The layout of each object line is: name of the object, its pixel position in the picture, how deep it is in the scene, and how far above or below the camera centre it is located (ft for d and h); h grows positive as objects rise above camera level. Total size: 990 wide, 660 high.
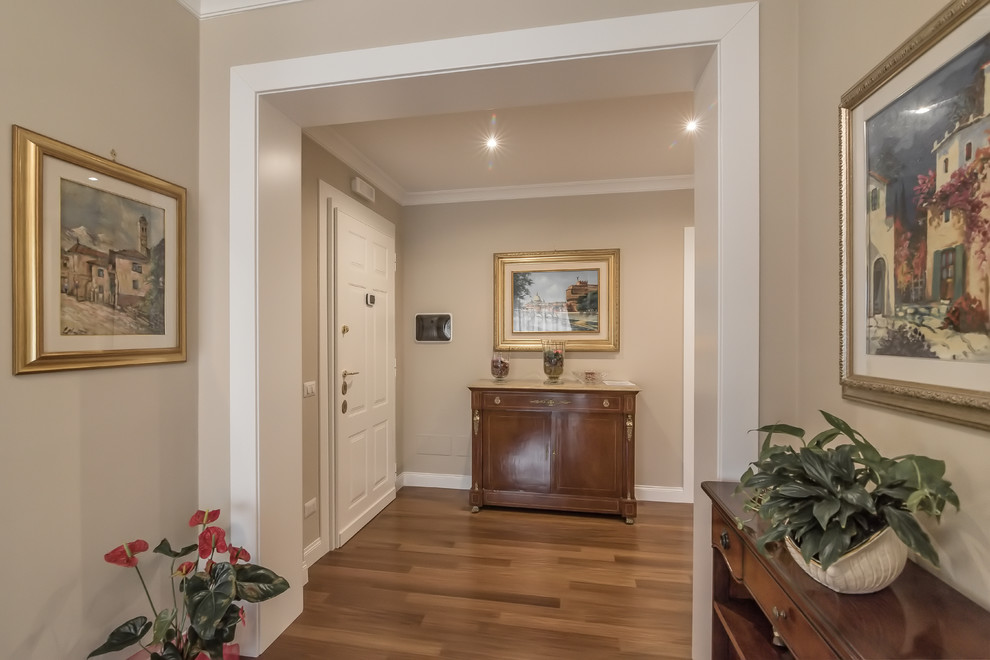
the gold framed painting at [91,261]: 3.98 +0.76
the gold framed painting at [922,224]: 2.60 +0.75
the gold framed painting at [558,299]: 11.91 +0.88
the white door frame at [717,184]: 4.66 +1.85
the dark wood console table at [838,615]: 2.26 -1.67
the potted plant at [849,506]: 2.49 -1.10
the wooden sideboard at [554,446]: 10.43 -2.91
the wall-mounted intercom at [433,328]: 12.75 +0.08
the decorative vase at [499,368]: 11.94 -1.05
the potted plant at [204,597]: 4.36 -2.93
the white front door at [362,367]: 9.23 -0.86
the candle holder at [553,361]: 11.54 -0.83
